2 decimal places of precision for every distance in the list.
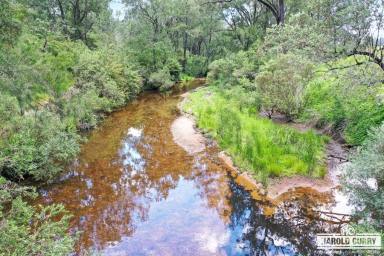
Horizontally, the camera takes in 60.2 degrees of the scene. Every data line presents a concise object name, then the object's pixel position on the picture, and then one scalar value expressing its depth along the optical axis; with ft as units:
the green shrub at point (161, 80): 107.65
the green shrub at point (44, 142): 35.92
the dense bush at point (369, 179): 21.45
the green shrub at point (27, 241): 17.11
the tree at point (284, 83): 50.49
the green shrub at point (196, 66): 147.23
